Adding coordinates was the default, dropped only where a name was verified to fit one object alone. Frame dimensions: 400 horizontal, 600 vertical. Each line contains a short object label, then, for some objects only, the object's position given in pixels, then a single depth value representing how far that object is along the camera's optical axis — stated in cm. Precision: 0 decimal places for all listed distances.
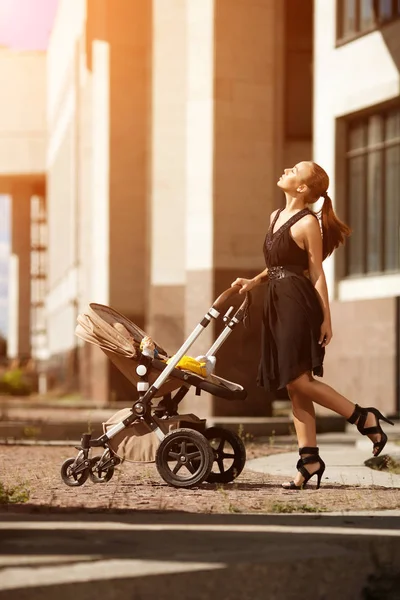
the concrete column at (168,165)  2236
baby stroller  818
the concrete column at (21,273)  7888
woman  816
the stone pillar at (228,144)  1938
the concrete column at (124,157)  2750
